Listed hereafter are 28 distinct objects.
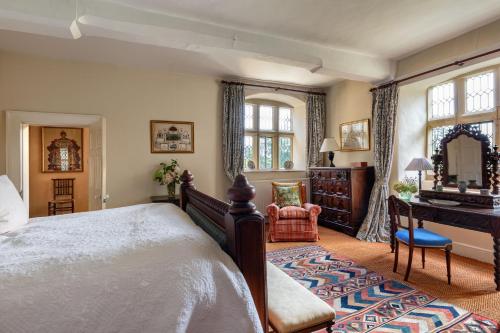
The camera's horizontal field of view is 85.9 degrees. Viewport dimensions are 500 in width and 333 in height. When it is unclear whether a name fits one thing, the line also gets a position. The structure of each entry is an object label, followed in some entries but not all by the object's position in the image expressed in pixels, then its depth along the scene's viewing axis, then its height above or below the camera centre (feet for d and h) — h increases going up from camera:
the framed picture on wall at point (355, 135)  15.48 +1.82
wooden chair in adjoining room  20.13 -2.21
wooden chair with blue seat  8.89 -2.49
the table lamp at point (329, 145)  16.33 +1.25
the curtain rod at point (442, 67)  10.24 +4.23
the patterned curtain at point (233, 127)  15.81 +2.27
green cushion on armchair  15.24 -1.74
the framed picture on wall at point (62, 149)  20.20 +1.31
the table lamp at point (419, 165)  11.91 +0.01
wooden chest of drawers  14.55 -1.71
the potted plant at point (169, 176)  13.73 -0.52
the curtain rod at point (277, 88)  16.37 +4.99
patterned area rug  6.63 -3.94
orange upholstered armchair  13.61 -2.98
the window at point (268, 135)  18.35 +2.16
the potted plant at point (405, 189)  12.49 -1.12
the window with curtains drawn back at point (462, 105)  11.46 +2.80
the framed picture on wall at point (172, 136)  14.53 +1.64
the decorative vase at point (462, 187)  10.45 -0.85
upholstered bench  4.40 -2.49
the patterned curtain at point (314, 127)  18.33 +2.63
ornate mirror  10.21 +0.26
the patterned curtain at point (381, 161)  13.52 +0.23
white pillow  5.29 -0.89
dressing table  8.61 -0.85
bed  3.00 -1.42
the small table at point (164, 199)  13.39 -1.68
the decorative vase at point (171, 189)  13.83 -1.19
